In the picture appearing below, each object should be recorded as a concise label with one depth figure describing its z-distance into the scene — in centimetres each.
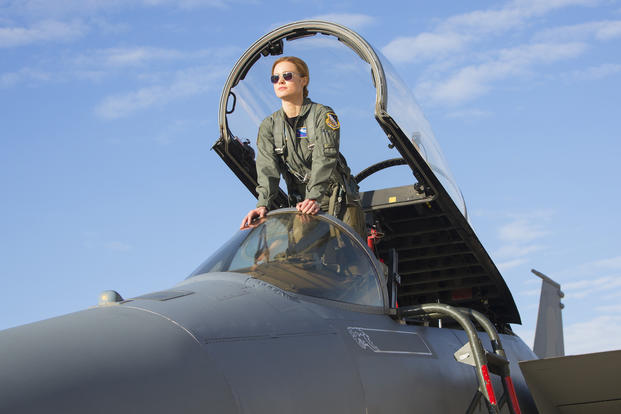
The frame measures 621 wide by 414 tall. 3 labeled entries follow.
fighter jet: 233
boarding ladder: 379
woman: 555
